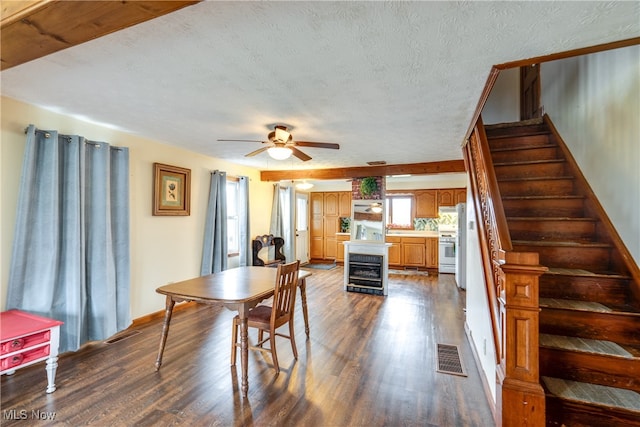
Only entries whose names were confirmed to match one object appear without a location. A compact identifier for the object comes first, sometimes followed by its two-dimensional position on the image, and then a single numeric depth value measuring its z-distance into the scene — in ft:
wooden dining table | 7.41
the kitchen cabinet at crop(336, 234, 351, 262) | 26.99
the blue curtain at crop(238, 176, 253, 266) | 17.40
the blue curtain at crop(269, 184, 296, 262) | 21.31
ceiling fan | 9.32
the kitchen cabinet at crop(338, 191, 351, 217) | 27.22
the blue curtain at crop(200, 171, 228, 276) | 14.89
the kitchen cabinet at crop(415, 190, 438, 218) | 24.68
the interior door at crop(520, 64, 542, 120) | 12.89
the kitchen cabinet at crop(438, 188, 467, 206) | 23.80
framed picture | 12.51
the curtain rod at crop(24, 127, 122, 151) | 8.50
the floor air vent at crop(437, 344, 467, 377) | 8.45
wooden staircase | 5.54
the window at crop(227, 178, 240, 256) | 17.52
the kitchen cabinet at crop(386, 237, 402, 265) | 24.67
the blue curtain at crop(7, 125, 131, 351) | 8.36
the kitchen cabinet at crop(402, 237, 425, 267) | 24.07
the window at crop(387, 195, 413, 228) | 26.09
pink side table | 6.63
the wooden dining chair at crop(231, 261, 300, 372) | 8.25
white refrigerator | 18.47
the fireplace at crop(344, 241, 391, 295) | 17.29
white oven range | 22.20
